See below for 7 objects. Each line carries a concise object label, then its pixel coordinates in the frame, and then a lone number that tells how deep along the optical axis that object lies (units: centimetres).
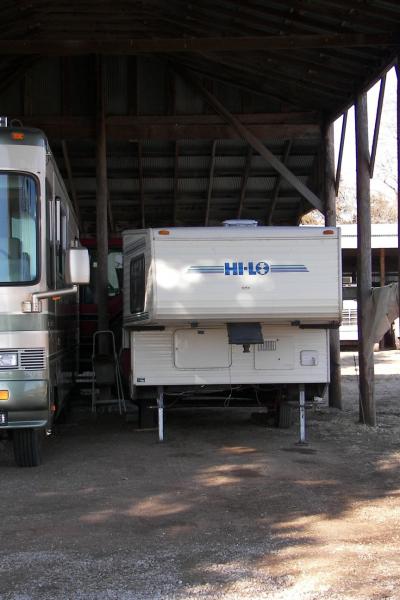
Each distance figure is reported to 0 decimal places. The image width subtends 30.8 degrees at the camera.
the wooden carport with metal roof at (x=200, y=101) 980
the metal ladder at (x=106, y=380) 1099
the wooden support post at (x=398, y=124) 943
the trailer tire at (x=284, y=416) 1043
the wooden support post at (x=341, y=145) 1261
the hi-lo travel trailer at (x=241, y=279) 849
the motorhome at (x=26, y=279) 722
